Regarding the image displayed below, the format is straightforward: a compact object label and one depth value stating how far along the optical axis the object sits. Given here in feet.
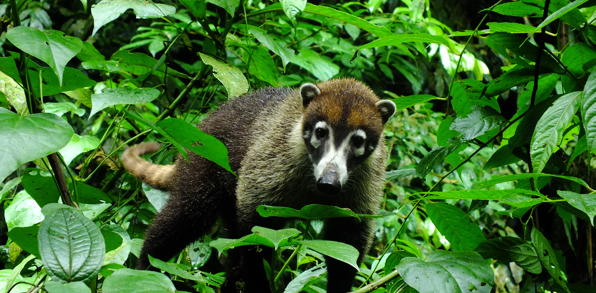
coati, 9.56
